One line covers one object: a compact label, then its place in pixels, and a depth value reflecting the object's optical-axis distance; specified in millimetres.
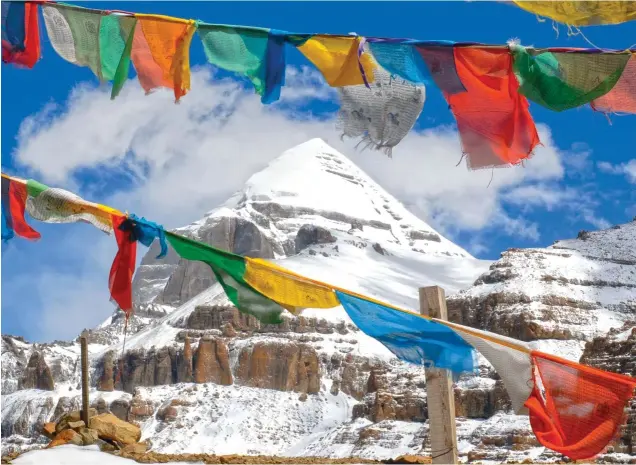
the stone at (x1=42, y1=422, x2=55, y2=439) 18156
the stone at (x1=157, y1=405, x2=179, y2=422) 116625
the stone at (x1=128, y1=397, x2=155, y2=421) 117938
